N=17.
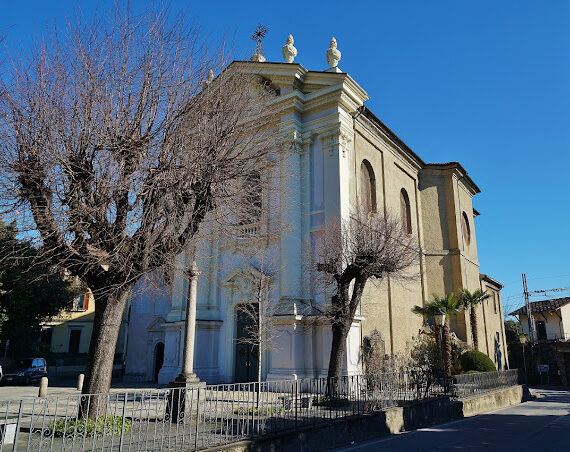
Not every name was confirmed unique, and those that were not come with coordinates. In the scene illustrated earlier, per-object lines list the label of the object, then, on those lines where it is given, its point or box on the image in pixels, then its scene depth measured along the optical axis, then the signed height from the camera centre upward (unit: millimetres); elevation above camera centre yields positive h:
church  16250 +3586
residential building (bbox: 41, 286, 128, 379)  36044 +2645
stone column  10273 +750
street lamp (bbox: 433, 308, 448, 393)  15938 +1602
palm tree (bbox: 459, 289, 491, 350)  24016 +3369
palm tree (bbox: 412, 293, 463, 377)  17062 +2575
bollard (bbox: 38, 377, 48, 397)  15336 -769
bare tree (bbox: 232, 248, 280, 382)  15016 +2384
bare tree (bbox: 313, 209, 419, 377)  13391 +3132
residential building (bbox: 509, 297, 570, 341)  48562 +5379
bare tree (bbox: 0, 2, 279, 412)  8016 +3466
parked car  22656 -442
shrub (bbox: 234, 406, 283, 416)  8509 -827
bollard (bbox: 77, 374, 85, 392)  16398 -568
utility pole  45350 +5040
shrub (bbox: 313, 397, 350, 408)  9836 -721
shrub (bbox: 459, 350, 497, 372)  20609 +297
